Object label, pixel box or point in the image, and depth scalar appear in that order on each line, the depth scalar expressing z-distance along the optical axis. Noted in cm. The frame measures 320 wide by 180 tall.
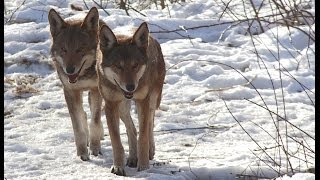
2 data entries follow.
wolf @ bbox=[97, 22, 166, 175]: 1170
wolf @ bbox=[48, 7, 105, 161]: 1302
